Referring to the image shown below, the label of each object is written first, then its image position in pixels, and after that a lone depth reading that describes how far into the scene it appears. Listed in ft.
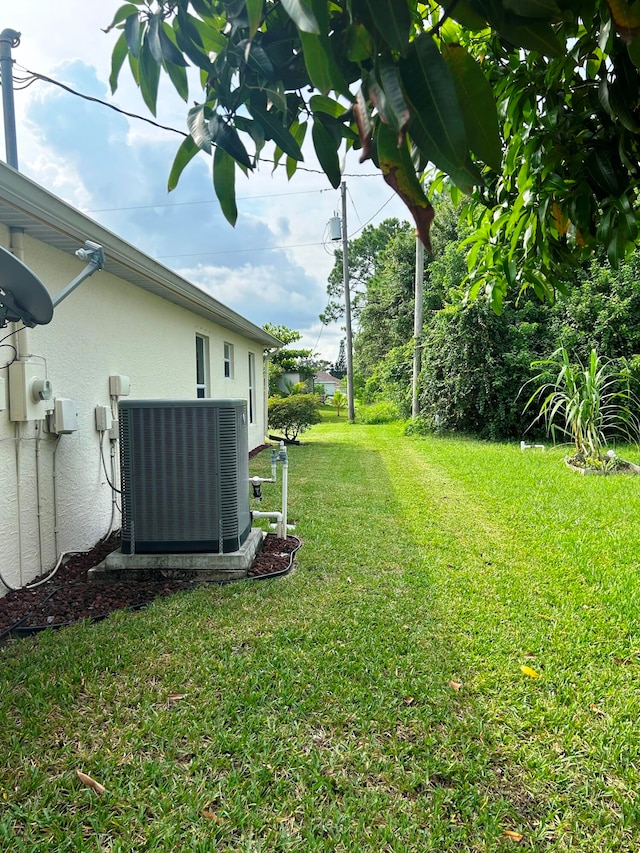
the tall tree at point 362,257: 103.91
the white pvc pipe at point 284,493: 15.35
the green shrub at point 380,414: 65.51
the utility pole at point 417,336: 46.09
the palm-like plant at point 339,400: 94.12
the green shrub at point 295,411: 40.01
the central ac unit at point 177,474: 12.41
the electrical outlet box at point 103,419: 14.98
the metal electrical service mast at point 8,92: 12.85
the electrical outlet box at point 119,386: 15.88
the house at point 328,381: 184.01
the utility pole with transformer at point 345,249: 65.00
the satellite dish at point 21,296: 7.02
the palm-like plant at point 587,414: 25.90
